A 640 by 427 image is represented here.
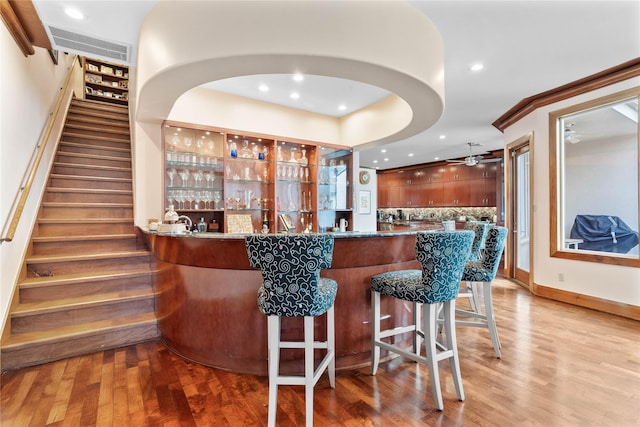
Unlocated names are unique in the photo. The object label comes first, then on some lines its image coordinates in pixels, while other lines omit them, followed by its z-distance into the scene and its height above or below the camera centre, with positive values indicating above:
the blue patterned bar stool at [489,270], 2.46 -0.48
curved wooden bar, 2.19 -0.68
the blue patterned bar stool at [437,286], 1.80 -0.47
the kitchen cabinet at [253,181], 3.80 +0.49
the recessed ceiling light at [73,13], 2.20 +1.52
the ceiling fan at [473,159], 7.17 +1.47
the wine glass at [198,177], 3.90 +0.49
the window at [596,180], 3.57 +0.45
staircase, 2.49 -0.58
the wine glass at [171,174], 3.69 +0.51
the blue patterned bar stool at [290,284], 1.54 -0.38
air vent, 2.48 +1.51
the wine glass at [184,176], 3.81 +0.49
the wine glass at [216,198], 4.03 +0.22
